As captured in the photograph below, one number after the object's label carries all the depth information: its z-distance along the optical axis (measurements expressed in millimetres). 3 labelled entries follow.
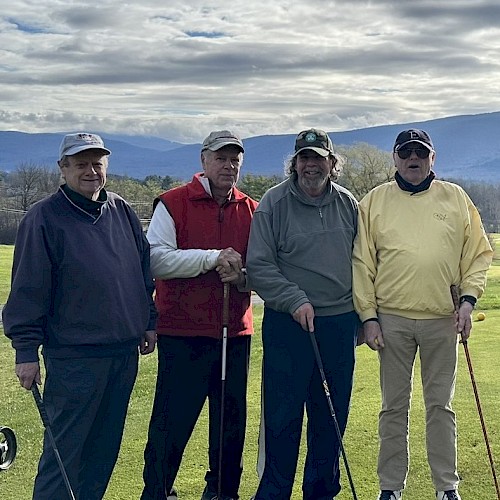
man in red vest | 3930
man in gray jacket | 3762
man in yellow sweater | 3854
